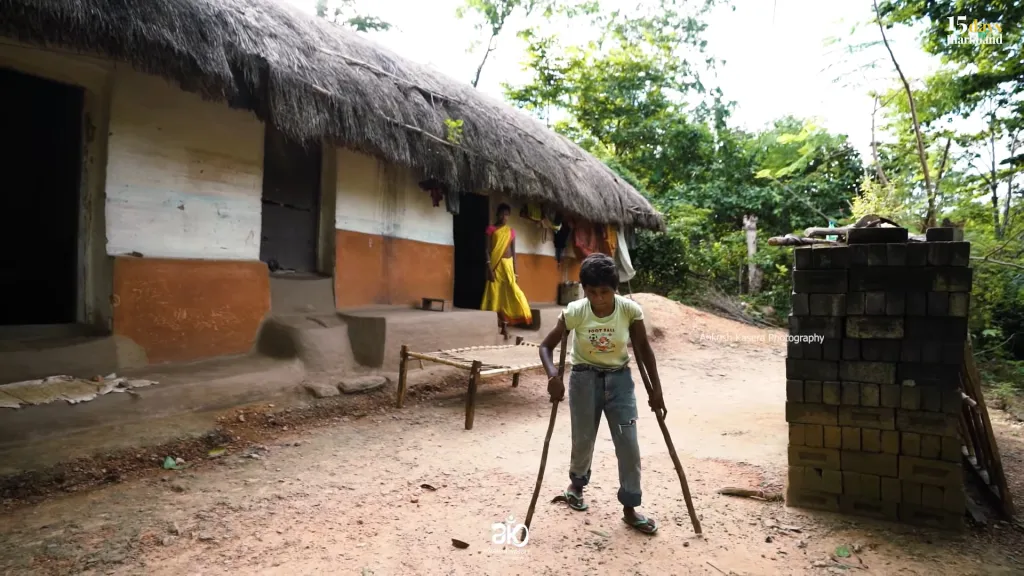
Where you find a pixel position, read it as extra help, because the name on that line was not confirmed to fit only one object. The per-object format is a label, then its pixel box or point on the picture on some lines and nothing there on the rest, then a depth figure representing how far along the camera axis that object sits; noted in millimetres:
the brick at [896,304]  2812
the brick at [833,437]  2943
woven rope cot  4598
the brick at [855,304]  2900
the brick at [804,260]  3025
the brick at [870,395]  2869
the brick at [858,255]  2896
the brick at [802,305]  3039
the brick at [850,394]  2906
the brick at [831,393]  2945
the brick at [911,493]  2754
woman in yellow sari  7215
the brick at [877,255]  2854
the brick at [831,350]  2955
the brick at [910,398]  2779
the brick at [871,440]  2855
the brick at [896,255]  2811
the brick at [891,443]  2814
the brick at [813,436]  2979
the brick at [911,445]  2766
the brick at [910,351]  2785
